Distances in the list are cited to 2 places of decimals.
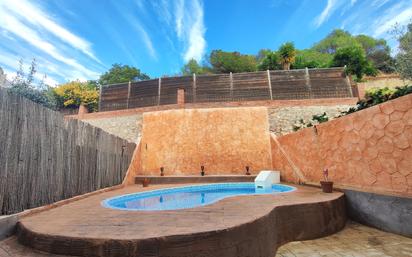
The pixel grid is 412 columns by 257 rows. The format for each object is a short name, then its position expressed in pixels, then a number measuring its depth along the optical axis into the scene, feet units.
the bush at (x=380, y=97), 15.78
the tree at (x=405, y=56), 24.22
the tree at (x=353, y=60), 63.00
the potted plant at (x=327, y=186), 16.74
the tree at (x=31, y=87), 25.90
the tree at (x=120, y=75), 100.78
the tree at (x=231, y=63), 86.53
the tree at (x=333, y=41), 114.93
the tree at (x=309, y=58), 71.77
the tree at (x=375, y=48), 102.20
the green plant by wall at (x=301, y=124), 39.30
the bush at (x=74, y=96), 60.40
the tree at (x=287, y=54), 67.26
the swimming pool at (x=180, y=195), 17.69
